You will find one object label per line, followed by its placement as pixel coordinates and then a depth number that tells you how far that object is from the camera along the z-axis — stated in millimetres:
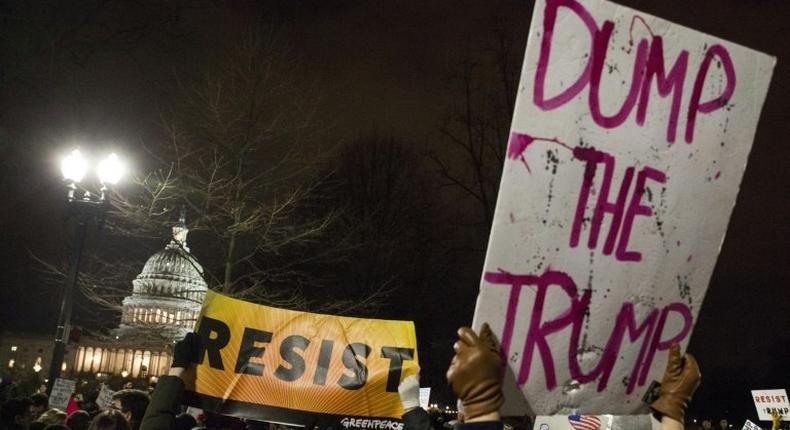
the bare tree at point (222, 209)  17688
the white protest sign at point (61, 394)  11172
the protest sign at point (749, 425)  12224
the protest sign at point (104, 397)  10861
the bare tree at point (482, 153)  19938
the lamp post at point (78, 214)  12375
